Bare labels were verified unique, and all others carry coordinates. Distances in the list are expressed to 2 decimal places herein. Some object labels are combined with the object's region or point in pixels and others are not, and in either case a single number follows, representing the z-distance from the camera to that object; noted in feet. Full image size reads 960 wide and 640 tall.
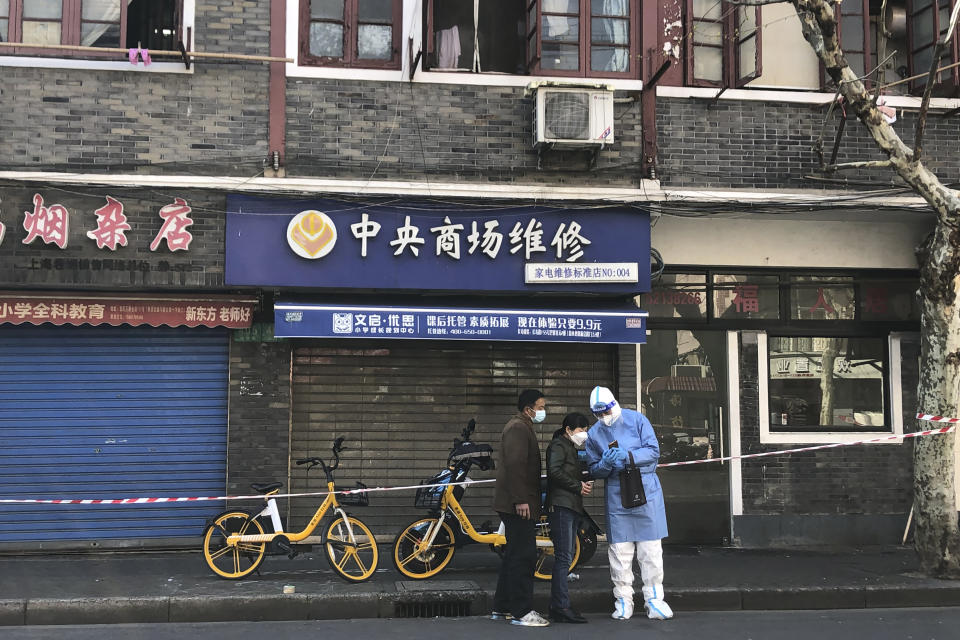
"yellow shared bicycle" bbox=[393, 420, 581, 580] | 29.81
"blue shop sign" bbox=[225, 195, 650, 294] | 33.81
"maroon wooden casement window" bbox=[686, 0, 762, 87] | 36.63
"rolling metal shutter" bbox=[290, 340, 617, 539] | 36.22
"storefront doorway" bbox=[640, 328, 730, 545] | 38.37
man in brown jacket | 26.13
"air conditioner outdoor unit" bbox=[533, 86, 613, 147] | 34.37
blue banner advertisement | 33.35
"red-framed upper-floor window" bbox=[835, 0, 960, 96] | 37.45
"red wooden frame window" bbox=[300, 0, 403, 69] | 35.37
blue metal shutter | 34.27
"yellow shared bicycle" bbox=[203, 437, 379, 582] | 29.32
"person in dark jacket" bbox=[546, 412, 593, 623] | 26.16
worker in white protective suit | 26.66
